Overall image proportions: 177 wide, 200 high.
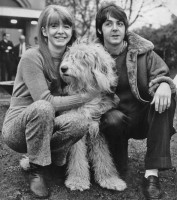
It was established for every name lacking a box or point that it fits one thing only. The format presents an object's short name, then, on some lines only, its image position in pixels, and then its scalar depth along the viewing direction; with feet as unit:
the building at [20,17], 46.09
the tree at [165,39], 50.11
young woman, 8.91
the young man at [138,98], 9.48
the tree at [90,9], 43.27
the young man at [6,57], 42.42
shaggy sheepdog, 9.57
